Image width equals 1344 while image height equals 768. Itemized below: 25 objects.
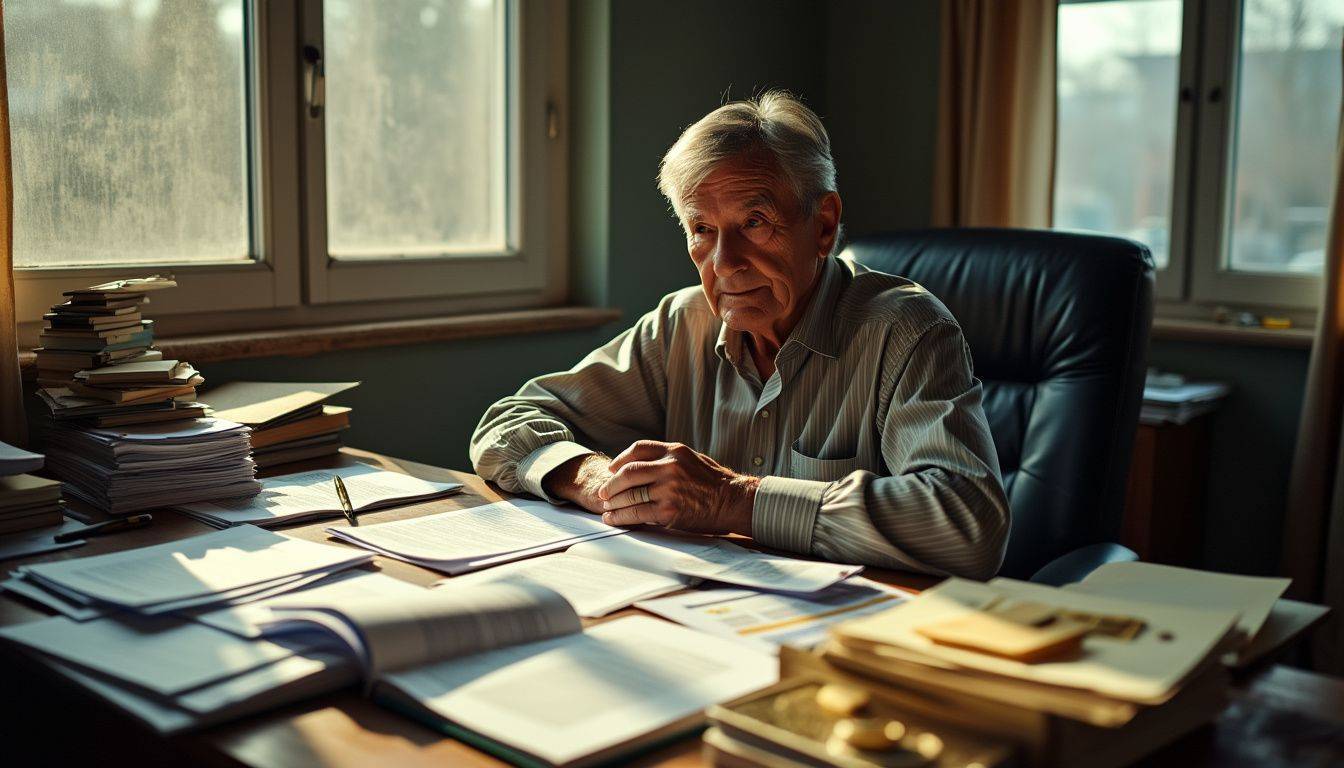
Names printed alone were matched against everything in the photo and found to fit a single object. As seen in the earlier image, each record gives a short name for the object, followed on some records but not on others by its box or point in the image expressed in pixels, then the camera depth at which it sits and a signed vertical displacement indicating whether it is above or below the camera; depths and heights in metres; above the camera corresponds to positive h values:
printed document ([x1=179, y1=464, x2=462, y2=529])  1.57 -0.35
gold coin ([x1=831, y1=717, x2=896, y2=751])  0.77 -0.31
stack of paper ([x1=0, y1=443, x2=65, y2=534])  1.49 -0.32
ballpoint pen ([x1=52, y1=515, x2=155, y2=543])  1.47 -0.36
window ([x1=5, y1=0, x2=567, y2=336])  2.09 +0.16
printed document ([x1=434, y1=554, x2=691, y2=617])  1.22 -0.36
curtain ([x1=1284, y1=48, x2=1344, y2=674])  2.77 -0.54
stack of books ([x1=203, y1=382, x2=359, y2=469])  1.87 -0.28
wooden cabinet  2.82 -0.59
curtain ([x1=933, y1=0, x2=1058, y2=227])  3.25 +0.37
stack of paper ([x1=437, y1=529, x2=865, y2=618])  1.24 -0.36
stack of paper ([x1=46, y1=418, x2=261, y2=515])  1.60 -0.31
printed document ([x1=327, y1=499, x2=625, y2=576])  1.38 -0.36
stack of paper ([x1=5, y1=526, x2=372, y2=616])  1.18 -0.35
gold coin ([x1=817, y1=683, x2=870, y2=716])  0.82 -0.31
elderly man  1.47 -0.23
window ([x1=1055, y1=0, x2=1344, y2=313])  2.99 +0.28
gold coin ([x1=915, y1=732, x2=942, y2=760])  0.77 -0.32
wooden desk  0.87 -0.37
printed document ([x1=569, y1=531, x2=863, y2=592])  1.29 -0.36
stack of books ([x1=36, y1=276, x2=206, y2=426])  1.70 -0.19
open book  0.92 -0.36
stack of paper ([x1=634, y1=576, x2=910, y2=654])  1.13 -0.36
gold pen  1.58 -0.35
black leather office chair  1.79 -0.19
